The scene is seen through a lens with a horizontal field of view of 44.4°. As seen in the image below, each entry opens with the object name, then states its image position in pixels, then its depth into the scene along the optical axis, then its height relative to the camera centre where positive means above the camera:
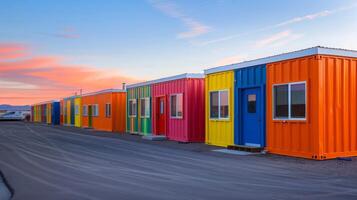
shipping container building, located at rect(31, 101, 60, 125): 60.87 -0.71
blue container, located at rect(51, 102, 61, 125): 60.56 -0.60
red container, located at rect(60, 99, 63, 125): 58.97 -0.59
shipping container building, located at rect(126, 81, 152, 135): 27.97 -0.04
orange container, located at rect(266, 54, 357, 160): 14.16 -0.11
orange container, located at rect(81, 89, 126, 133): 35.94 -0.21
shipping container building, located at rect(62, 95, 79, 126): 51.56 -0.39
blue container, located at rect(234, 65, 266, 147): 16.81 +0.04
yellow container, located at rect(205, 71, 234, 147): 18.78 -0.55
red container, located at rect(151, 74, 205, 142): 22.42 -0.04
